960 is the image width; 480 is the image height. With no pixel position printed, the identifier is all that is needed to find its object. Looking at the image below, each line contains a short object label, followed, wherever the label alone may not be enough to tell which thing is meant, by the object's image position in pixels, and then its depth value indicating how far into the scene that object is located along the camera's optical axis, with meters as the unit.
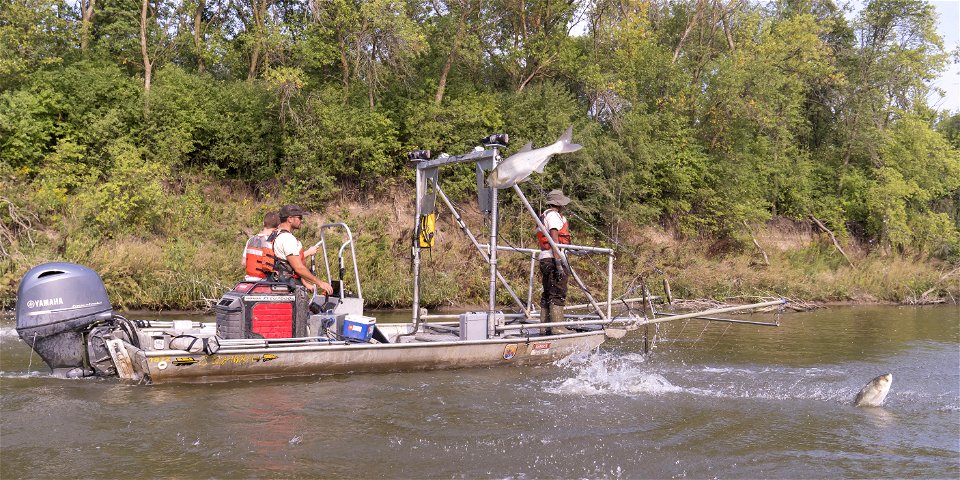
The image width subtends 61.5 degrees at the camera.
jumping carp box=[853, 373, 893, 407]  8.91
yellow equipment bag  11.21
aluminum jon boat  8.69
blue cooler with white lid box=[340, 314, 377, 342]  10.03
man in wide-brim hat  11.35
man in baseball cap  9.43
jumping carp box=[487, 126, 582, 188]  10.15
